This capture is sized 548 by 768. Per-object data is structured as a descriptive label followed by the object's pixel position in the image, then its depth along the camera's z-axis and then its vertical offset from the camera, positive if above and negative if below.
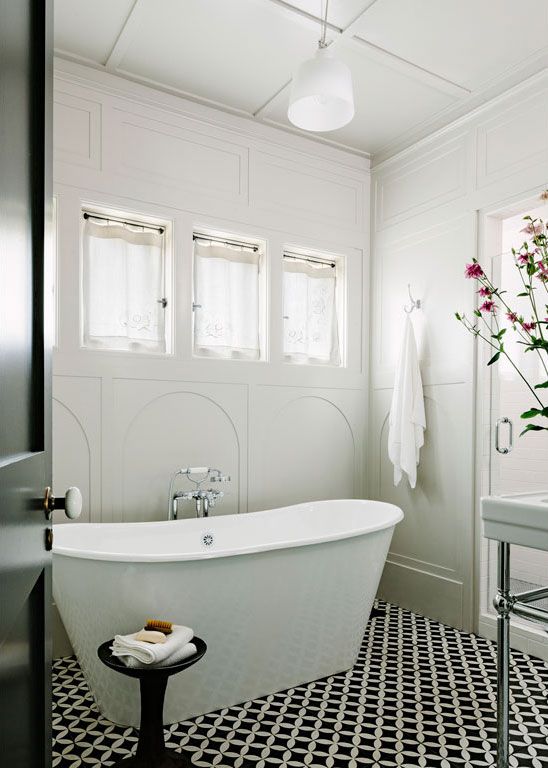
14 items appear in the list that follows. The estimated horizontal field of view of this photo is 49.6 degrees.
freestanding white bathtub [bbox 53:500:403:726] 2.18 -0.88
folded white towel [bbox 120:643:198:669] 1.92 -0.92
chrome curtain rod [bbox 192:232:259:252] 3.52 +0.84
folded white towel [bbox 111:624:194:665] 1.90 -0.88
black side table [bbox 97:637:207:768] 1.91 -1.12
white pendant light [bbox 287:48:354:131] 2.32 +1.18
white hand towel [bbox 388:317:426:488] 3.48 -0.21
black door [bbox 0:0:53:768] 0.72 +0.00
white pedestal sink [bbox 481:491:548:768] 1.46 -0.41
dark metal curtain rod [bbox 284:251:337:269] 3.86 +0.80
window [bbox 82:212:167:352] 3.16 +0.52
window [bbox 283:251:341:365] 3.83 +0.47
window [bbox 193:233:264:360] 3.51 +0.49
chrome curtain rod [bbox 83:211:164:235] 3.17 +0.87
